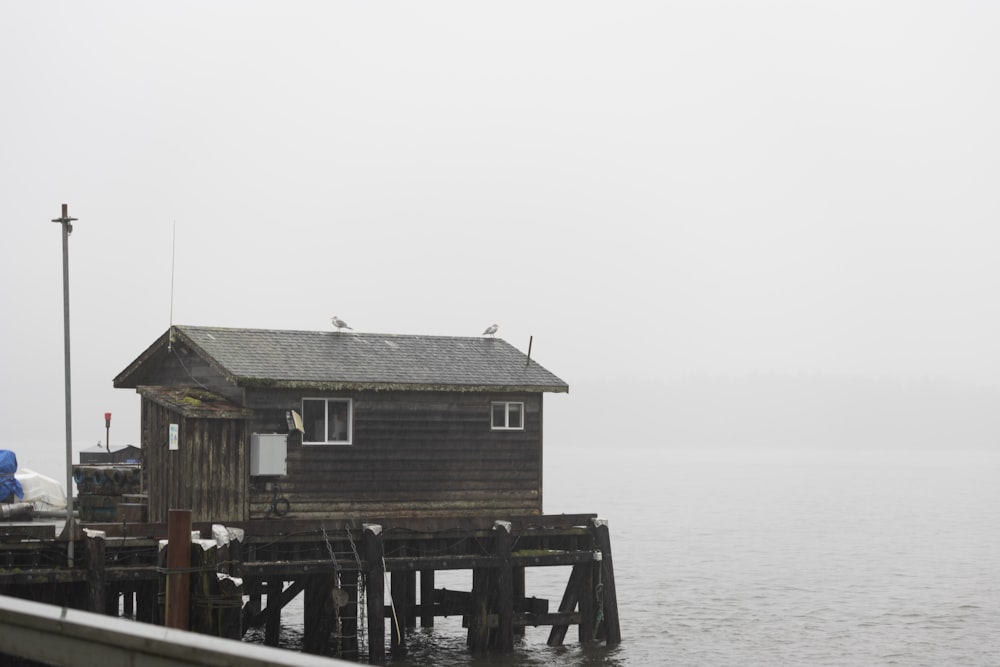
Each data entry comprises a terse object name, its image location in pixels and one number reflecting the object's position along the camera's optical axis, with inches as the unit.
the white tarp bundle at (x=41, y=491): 1460.4
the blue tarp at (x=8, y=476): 1418.3
